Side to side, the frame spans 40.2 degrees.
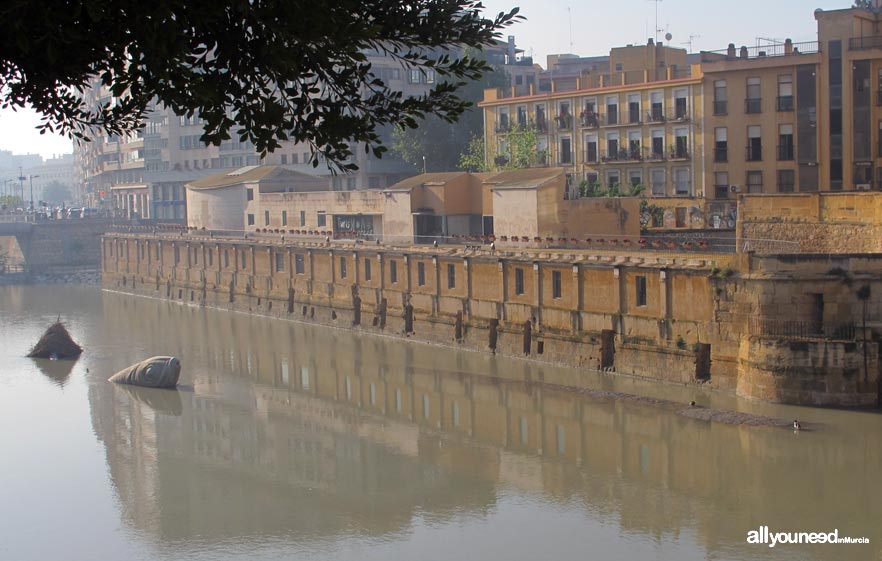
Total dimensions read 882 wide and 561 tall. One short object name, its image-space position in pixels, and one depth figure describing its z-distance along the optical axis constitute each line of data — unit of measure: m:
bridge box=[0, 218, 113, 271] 92.42
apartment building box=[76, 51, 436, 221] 92.50
